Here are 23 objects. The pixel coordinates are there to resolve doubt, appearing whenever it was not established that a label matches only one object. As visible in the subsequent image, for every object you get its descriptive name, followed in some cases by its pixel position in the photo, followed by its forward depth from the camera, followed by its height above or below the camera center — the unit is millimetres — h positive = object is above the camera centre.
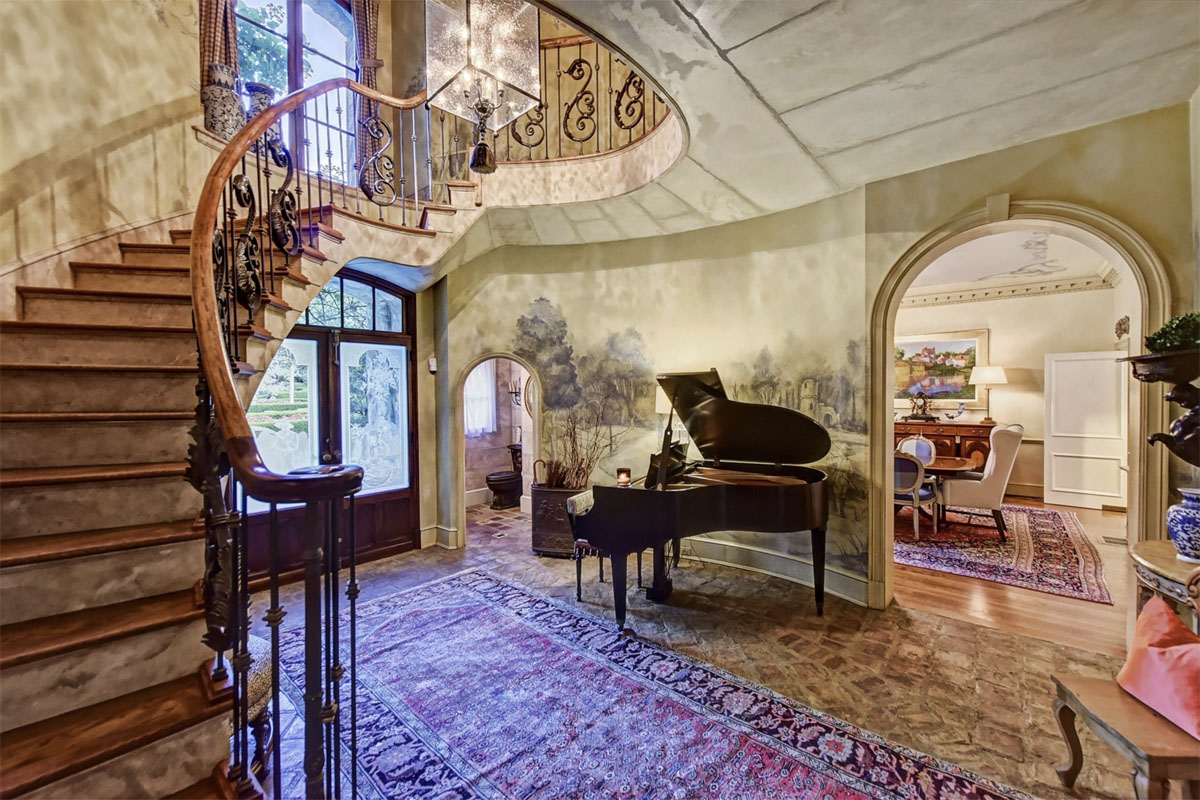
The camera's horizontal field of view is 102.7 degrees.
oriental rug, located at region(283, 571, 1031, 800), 1976 -1619
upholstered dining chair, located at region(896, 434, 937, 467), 6303 -775
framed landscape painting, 7270 +374
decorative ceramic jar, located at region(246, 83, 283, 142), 3520 +2279
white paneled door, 6156 -555
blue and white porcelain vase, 1941 -569
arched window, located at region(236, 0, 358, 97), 4414 +3474
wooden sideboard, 6801 -711
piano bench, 3762 -1395
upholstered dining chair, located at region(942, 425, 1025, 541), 4852 -981
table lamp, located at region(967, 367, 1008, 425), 6797 +158
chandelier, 2756 +2036
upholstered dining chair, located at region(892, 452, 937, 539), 4965 -977
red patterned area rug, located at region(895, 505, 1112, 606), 3969 -1589
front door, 4152 -116
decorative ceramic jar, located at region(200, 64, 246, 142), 3669 +2263
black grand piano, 3154 -686
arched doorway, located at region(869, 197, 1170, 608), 2623 +443
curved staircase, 1246 -503
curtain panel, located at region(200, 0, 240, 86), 3682 +2848
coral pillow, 1527 -934
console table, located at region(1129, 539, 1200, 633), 1843 -729
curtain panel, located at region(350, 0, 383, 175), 4938 +3609
